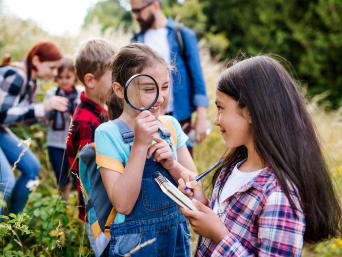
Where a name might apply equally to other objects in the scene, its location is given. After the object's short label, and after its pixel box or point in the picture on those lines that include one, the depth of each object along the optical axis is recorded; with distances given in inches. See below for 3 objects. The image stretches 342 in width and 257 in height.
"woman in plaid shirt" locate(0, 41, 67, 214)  112.8
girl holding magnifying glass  61.4
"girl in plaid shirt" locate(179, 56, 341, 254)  53.1
